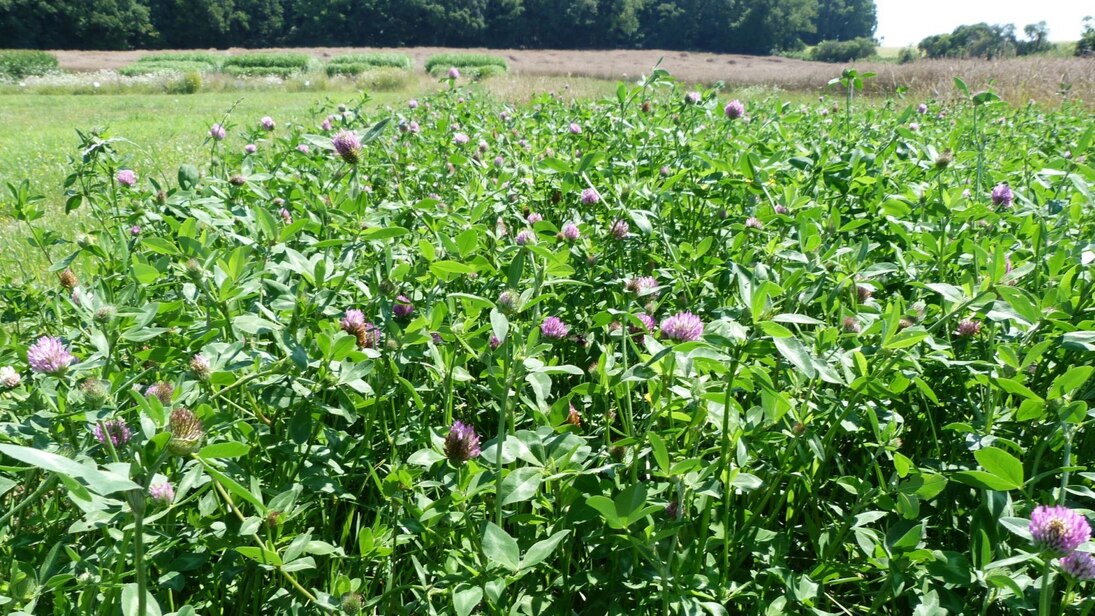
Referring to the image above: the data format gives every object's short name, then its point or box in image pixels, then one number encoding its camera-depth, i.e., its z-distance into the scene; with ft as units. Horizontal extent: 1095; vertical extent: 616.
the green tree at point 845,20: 193.57
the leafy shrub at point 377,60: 77.56
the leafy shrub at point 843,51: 122.01
